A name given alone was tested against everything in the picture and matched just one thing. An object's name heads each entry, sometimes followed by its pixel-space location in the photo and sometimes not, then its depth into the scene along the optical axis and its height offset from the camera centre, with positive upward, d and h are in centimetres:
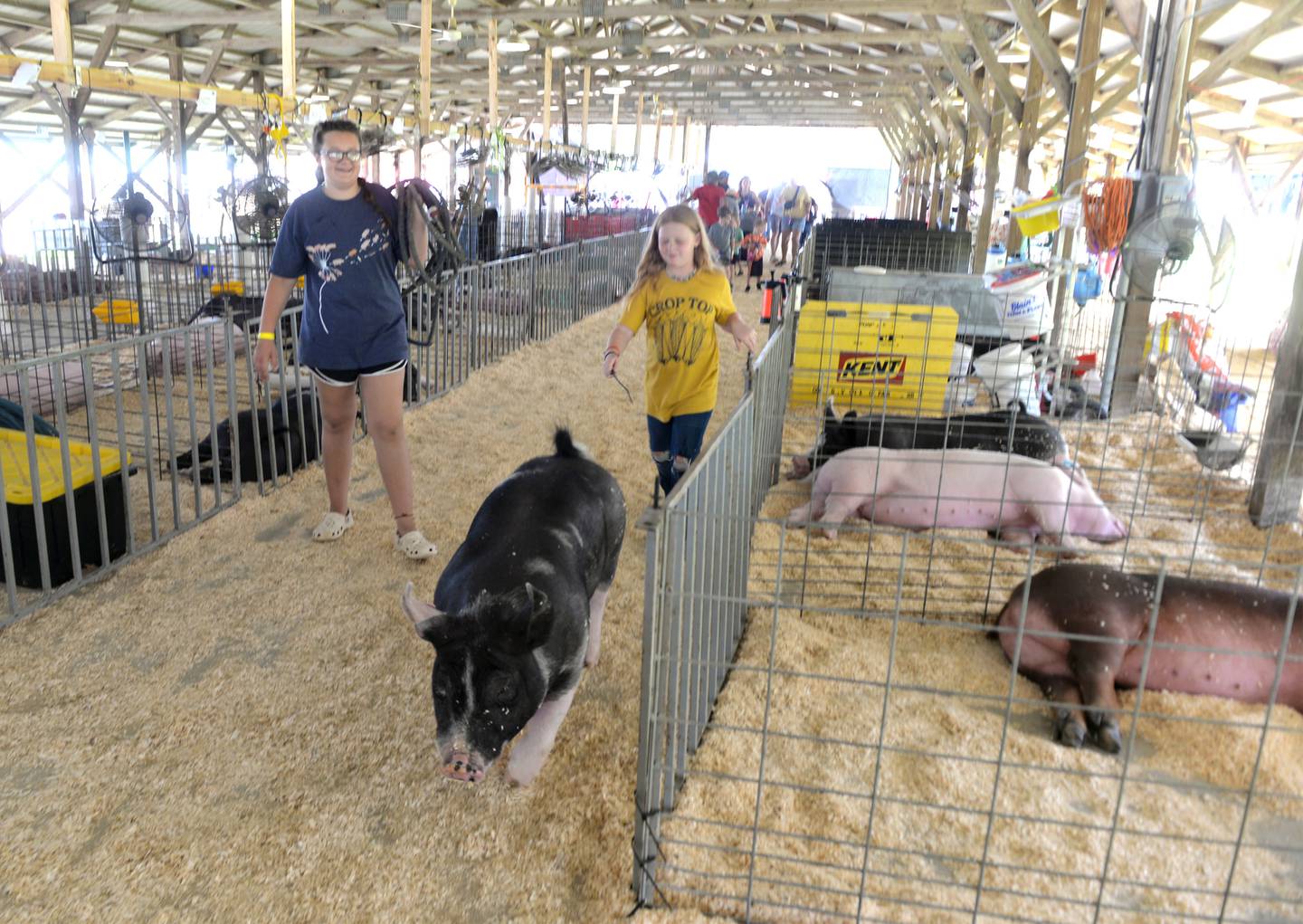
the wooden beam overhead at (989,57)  948 +185
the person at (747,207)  1579 +48
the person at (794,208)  1527 +45
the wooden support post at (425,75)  760 +118
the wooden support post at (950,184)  1575 +100
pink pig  420 -109
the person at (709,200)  1253 +43
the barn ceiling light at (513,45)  1073 +198
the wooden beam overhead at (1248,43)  625 +153
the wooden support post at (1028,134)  911 +107
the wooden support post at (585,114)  1322 +158
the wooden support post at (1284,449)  447 -87
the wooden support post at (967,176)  1366 +96
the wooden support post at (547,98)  1109 +152
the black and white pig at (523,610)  213 -91
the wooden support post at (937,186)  1784 +104
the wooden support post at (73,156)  930 +50
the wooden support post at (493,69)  991 +161
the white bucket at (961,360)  654 -79
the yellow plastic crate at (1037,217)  553 +18
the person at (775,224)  1660 +22
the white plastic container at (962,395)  665 -106
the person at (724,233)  1242 +1
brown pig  286 -114
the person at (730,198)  1377 +54
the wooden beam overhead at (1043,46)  768 +160
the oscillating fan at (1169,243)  482 +5
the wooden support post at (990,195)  1086 +58
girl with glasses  360 -28
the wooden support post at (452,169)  1272 +75
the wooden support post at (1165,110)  543 +82
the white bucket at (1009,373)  615 -80
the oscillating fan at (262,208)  860 +5
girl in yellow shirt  368 -34
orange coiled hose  557 +22
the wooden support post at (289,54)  669 +111
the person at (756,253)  1432 -27
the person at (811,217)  1492 +32
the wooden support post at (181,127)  1243 +109
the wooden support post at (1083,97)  727 +118
